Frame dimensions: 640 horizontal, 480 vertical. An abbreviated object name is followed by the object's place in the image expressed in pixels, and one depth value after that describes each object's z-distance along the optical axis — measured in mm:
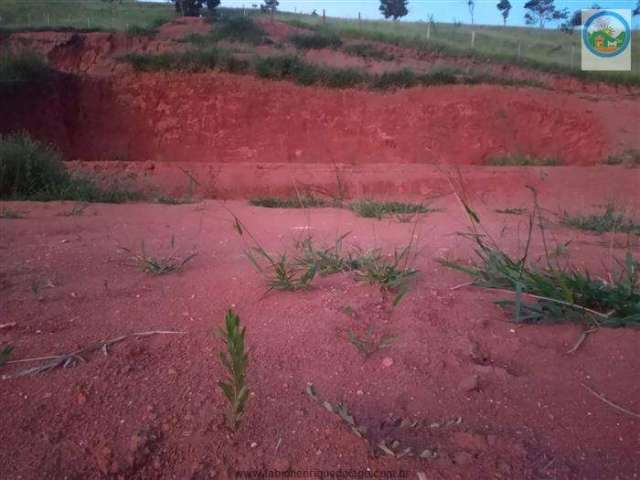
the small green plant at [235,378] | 1355
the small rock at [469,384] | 1611
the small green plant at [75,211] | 4734
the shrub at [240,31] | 19891
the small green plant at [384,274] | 2276
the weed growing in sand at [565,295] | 2006
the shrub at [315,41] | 21675
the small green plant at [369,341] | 1801
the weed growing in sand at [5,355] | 1680
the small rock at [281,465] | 1299
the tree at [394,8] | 47781
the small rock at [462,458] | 1305
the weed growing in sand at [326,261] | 2520
